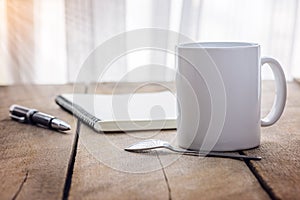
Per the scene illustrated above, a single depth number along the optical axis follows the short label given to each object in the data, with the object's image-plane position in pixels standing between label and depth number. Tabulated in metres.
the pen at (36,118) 0.89
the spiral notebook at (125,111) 0.86
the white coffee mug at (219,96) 0.70
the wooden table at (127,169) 0.55
